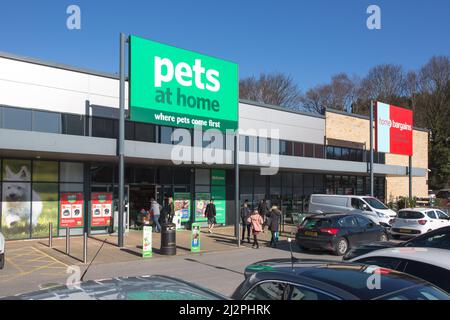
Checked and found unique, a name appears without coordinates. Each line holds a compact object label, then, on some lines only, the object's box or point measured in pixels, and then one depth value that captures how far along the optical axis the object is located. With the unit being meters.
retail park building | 17.58
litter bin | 15.14
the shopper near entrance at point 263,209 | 23.97
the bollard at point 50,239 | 16.40
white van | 23.09
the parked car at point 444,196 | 45.65
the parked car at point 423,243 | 9.23
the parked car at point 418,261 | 5.32
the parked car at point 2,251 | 11.85
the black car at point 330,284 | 3.62
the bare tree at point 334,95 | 64.88
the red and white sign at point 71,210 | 19.37
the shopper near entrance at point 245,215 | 19.52
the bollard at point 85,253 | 13.17
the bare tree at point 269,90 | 59.03
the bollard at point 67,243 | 14.71
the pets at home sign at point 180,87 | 17.75
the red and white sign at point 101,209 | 20.30
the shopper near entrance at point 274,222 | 17.56
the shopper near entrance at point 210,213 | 22.42
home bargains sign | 30.78
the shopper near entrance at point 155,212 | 20.73
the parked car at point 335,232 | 15.78
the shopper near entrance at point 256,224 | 17.44
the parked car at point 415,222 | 20.34
